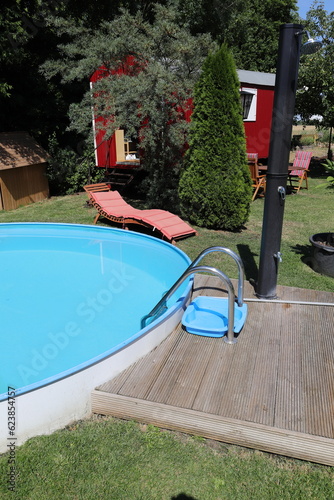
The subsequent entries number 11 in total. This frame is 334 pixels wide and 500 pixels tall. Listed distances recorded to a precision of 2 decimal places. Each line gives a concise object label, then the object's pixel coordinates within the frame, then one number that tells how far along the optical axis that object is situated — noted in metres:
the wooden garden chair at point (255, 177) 11.39
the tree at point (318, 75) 14.00
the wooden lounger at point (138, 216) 8.06
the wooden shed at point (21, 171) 11.28
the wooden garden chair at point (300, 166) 12.95
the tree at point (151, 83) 8.86
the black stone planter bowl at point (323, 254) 5.96
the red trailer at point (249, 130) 13.23
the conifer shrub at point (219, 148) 8.10
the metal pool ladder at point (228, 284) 3.89
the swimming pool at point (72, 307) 3.35
